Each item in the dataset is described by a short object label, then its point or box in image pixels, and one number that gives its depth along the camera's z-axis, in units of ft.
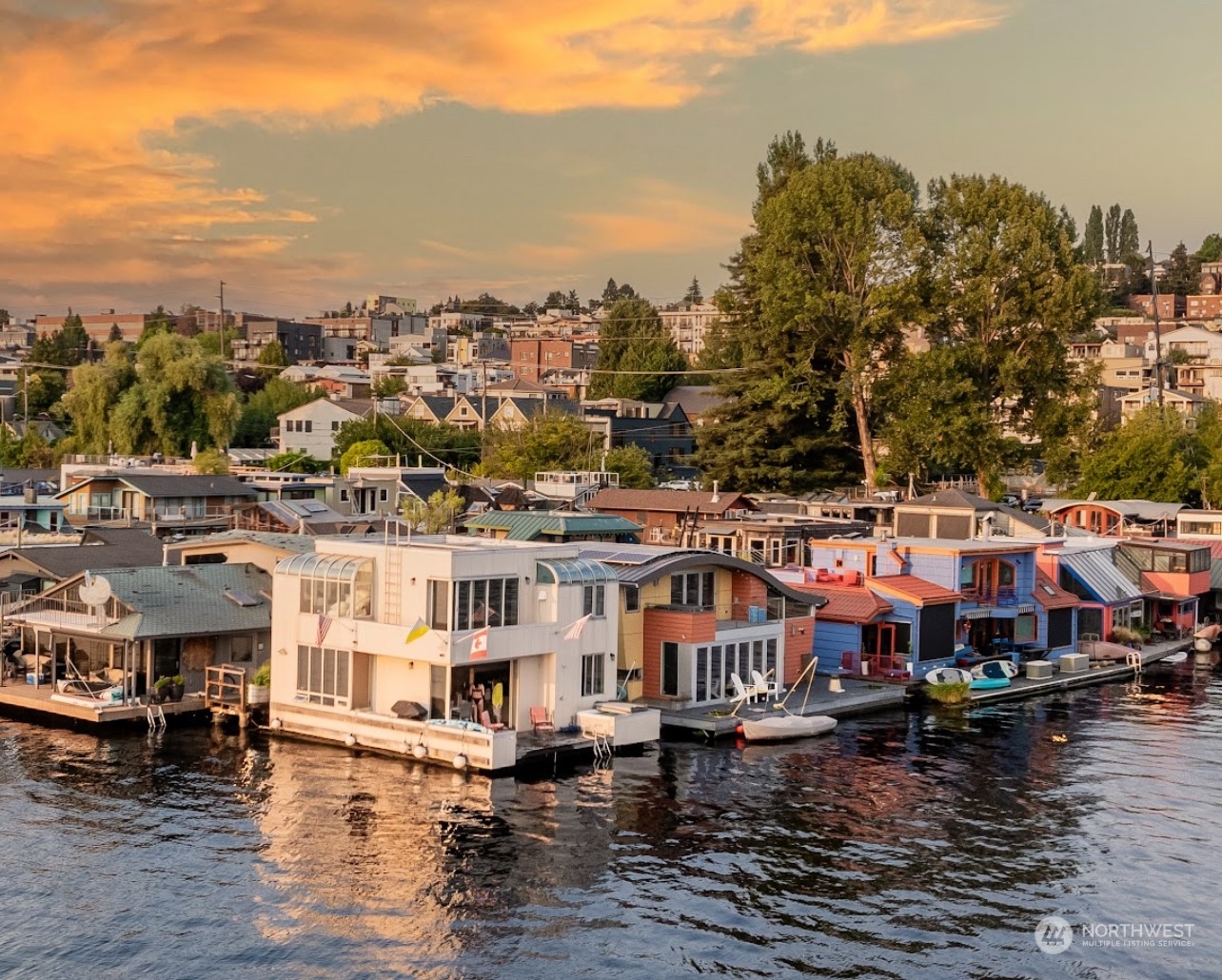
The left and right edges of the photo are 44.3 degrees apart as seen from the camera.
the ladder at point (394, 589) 124.36
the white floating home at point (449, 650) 121.60
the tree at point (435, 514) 215.31
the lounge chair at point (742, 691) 140.05
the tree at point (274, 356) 607.78
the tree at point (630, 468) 317.63
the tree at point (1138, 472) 294.87
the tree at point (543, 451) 315.17
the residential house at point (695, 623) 140.67
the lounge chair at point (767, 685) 142.20
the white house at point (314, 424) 392.47
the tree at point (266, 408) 438.81
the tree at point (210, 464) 275.80
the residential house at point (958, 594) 170.19
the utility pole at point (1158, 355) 357.78
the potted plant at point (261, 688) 134.21
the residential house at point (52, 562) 162.81
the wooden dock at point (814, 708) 134.21
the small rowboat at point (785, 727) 132.98
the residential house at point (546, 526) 192.96
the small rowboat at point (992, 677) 165.51
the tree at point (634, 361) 471.21
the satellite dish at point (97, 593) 136.87
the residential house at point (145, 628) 137.18
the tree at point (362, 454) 327.26
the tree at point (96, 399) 323.98
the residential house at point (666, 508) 241.14
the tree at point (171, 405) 318.86
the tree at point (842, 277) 269.23
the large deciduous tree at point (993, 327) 267.18
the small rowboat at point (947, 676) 162.09
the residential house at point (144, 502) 231.09
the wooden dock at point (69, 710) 132.05
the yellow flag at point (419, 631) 122.01
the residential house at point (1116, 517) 259.19
